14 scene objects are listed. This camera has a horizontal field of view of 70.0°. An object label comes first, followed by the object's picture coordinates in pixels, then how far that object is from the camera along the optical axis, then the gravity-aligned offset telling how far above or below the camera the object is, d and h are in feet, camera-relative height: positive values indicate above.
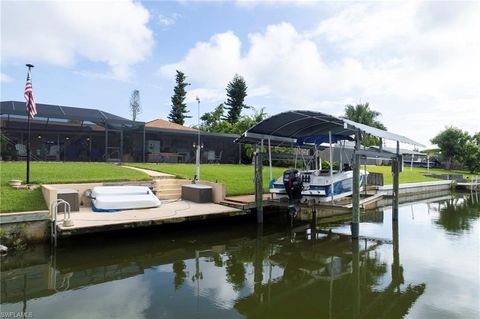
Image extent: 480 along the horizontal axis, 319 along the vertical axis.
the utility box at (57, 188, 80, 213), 31.17 -3.33
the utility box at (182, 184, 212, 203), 39.86 -3.58
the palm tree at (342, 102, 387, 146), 129.18 +19.08
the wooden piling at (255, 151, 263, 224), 37.06 -2.88
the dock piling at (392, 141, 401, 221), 41.57 -2.30
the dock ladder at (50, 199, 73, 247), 25.86 -4.69
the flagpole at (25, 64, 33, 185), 33.60 +9.27
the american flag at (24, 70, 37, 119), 35.12 +6.84
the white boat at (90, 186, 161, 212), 32.86 -3.60
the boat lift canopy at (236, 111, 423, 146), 32.12 +3.89
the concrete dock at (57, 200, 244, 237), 26.37 -4.83
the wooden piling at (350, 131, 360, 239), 30.86 -2.46
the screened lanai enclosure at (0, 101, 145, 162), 61.17 +5.00
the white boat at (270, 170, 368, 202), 34.40 -2.19
